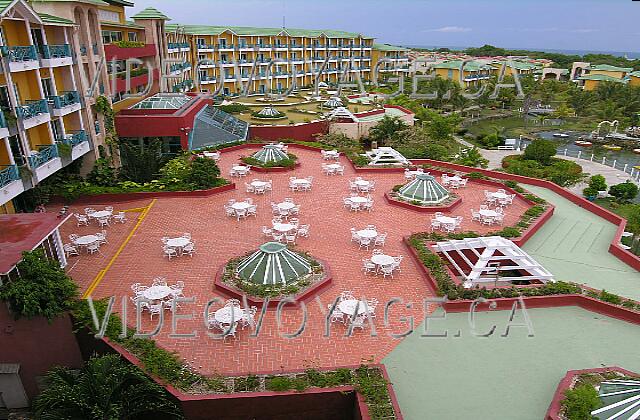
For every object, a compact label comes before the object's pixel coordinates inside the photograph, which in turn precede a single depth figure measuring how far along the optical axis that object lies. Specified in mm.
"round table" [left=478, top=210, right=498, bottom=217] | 18812
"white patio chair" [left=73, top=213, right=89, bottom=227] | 18078
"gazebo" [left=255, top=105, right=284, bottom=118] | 40719
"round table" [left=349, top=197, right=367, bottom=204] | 20062
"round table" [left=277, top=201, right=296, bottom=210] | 19109
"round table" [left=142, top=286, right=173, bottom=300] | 12484
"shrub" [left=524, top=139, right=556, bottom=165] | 40031
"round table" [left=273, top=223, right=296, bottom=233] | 16953
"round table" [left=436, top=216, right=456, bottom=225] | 18016
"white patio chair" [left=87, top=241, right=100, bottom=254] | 16156
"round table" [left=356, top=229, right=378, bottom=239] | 16453
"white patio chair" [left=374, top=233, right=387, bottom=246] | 16719
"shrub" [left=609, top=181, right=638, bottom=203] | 32625
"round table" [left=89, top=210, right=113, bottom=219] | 18041
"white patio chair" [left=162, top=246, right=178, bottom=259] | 15588
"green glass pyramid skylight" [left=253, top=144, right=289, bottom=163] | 26719
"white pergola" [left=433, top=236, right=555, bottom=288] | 14250
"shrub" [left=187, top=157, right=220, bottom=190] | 22172
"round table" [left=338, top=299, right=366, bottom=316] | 12141
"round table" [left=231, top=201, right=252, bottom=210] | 19047
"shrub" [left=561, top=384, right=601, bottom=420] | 9008
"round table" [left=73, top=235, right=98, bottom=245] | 15773
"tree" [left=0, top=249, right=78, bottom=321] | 10945
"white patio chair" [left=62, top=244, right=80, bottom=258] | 15805
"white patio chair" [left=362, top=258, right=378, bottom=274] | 14969
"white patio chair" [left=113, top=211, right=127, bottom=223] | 18766
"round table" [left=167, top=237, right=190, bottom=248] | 15611
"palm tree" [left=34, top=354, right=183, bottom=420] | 9570
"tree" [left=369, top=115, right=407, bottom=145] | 38066
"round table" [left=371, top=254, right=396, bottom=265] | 14633
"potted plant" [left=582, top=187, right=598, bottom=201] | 32594
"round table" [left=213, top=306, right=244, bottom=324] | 11638
